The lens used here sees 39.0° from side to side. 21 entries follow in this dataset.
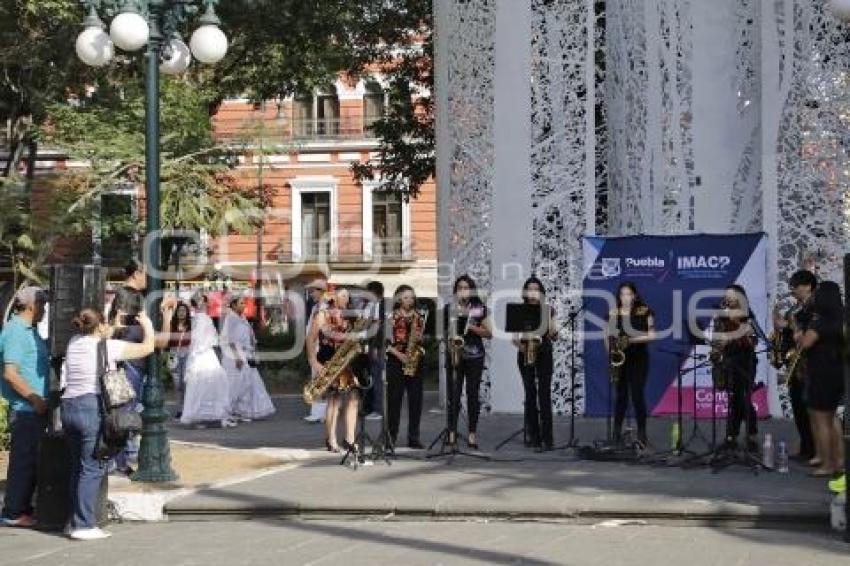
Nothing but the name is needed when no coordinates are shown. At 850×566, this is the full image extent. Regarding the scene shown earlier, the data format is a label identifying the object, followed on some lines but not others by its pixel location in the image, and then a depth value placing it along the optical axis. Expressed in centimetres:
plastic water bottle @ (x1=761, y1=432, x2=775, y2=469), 1121
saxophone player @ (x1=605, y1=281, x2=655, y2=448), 1220
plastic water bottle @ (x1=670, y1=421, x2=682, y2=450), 1208
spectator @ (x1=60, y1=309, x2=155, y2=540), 930
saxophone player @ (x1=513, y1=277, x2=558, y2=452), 1296
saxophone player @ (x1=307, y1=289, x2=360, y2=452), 1260
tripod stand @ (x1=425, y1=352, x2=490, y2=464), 1245
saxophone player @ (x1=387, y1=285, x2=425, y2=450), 1289
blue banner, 1483
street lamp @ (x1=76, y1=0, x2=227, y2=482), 1123
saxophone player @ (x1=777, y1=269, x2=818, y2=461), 1105
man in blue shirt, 977
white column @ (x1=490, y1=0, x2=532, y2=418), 1625
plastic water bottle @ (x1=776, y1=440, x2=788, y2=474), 1105
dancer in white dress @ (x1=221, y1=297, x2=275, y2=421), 1723
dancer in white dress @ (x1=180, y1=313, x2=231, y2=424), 1666
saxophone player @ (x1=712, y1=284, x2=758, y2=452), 1144
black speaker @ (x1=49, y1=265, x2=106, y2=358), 984
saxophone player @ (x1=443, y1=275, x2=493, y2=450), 1280
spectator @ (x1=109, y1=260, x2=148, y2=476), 1127
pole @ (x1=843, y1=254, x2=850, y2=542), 856
